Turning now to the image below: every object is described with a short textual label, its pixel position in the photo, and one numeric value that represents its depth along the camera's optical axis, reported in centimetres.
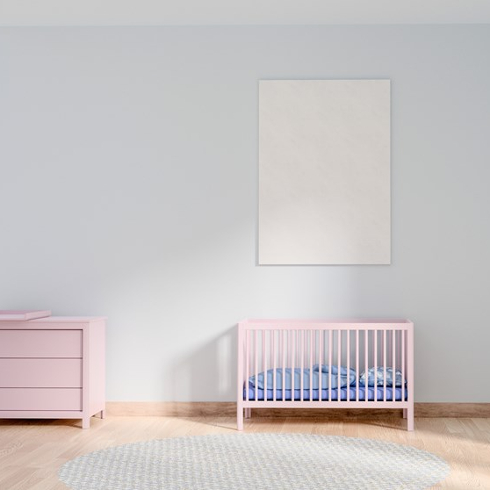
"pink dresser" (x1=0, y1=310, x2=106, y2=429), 433
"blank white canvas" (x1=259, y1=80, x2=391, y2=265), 469
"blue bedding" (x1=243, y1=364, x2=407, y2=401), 430
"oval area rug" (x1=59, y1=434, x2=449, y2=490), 314
